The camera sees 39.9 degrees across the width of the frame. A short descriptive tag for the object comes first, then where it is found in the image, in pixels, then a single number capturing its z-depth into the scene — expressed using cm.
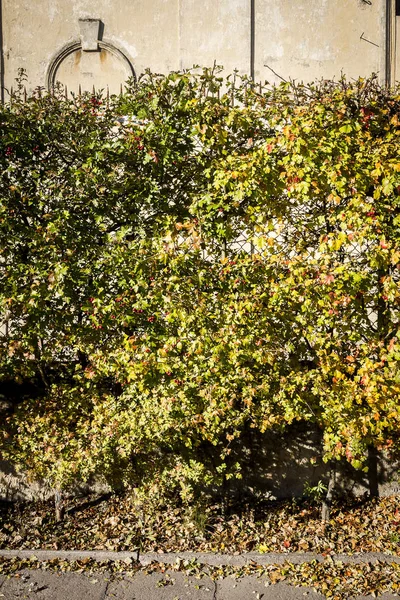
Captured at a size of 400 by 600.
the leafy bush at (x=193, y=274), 450
